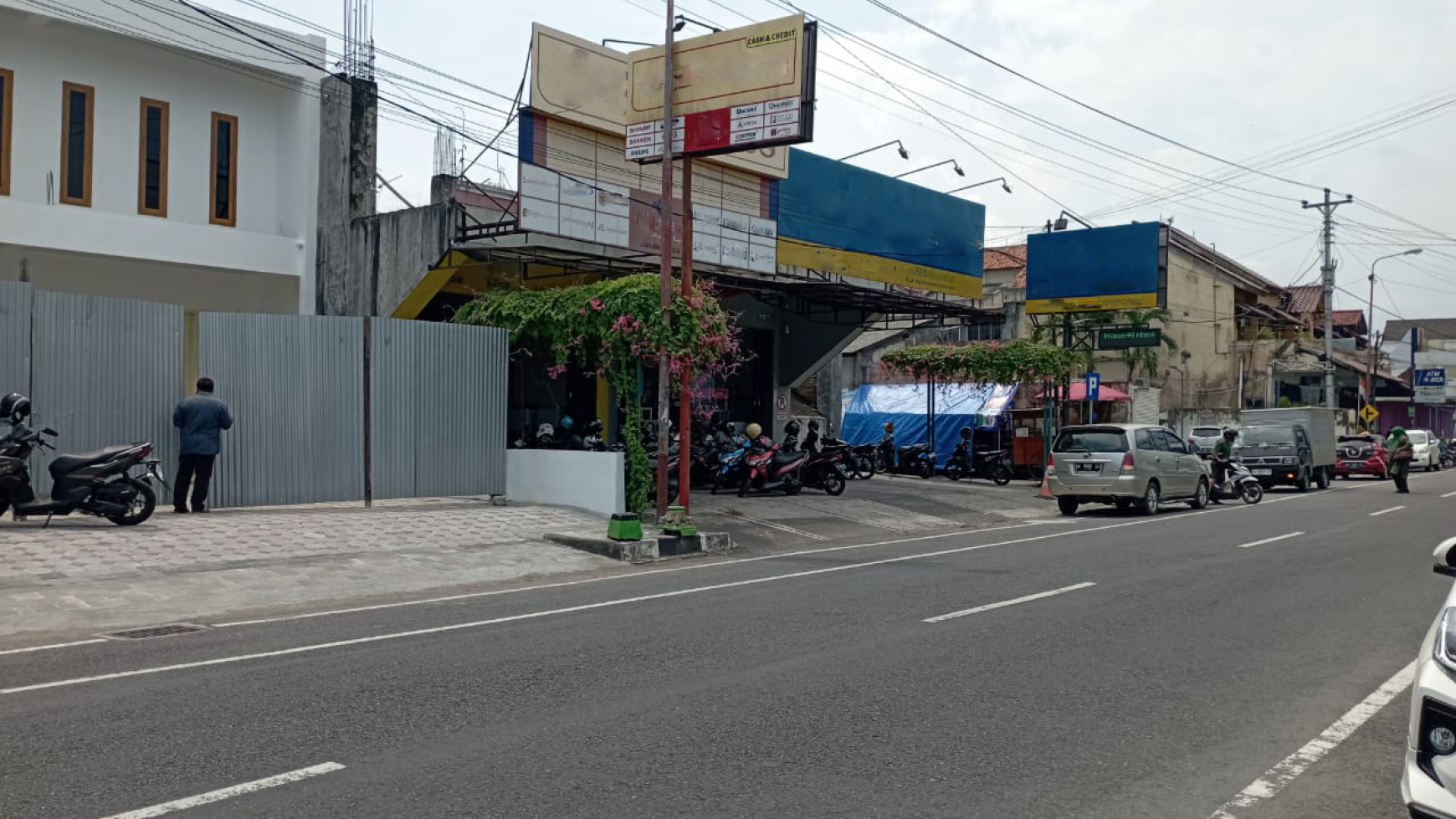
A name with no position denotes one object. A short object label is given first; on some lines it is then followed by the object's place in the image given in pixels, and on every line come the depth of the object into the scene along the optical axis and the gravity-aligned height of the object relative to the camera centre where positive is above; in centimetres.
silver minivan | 2166 -100
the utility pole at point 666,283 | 1572 +171
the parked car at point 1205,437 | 3912 -73
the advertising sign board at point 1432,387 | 6719 +186
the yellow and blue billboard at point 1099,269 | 3269 +413
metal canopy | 2022 +251
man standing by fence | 1459 -33
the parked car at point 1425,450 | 4809 -129
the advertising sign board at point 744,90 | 1575 +435
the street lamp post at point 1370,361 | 5703 +291
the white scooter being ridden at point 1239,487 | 2600 -158
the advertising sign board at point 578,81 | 2184 +627
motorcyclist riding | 2633 -103
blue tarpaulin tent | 3180 +1
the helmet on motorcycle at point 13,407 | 1298 -12
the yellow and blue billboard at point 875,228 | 2702 +453
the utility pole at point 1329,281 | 4408 +529
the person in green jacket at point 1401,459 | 2928 -101
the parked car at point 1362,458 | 3928 -133
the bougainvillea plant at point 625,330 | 1667 +115
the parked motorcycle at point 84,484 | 1291 -98
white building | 1906 +426
